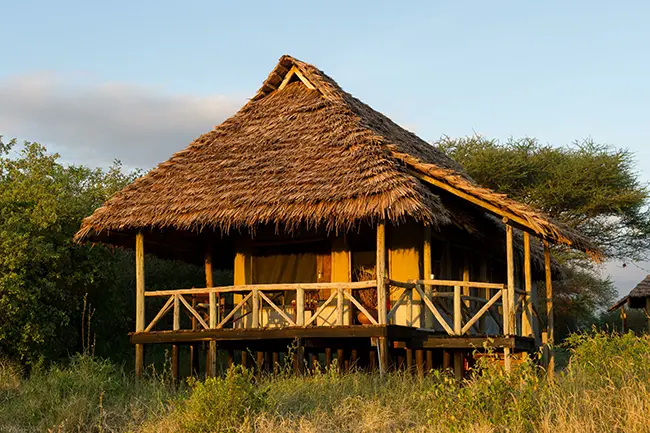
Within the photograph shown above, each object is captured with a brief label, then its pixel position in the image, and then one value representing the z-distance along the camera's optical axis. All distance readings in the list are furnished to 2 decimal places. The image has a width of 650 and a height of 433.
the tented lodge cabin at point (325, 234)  14.05
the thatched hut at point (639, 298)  26.27
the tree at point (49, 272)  17.66
